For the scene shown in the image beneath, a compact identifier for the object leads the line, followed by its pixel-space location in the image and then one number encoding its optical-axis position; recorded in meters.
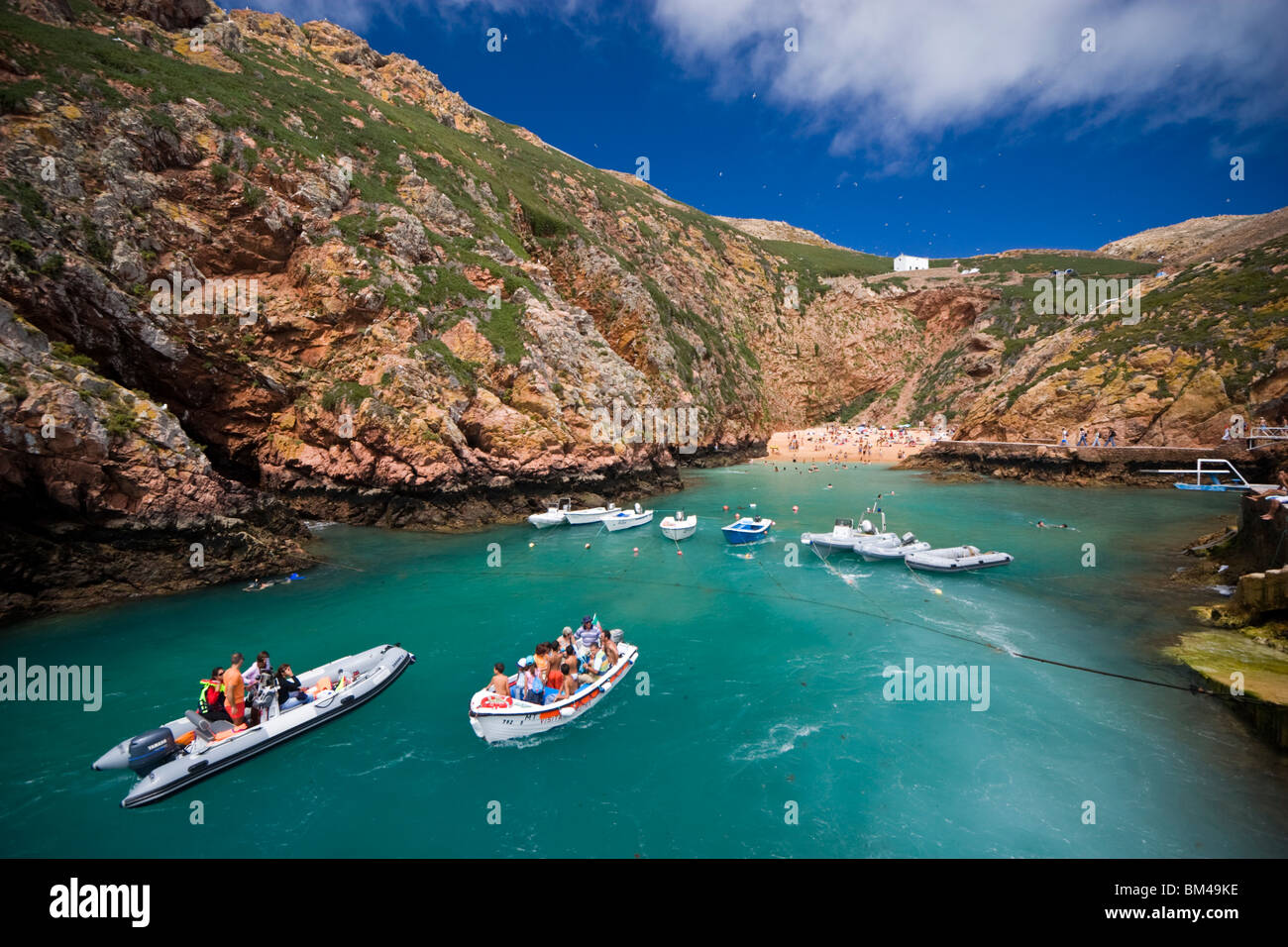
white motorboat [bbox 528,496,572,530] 33.91
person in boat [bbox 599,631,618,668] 15.24
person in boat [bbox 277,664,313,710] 13.16
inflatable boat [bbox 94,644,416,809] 10.91
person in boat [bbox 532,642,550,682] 13.59
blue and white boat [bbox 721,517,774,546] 30.44
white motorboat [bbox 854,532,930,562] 26.81
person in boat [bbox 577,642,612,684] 14.67
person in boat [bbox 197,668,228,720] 12.22
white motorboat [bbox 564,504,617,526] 35.00
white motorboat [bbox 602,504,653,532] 34.28
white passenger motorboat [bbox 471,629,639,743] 12.45
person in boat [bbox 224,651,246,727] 12.14
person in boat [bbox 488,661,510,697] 13.03
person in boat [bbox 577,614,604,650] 15.34
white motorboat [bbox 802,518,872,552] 28.61
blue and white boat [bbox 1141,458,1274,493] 40.38
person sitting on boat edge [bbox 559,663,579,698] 13.55
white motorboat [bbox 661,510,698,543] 32.12
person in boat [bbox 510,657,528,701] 13.27
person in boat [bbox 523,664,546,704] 13.23
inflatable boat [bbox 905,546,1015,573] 24.85
